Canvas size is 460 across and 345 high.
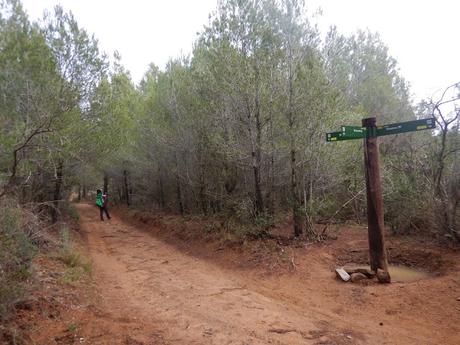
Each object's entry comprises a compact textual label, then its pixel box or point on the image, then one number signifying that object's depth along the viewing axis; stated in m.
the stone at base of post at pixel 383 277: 6.32
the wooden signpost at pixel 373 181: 6.51
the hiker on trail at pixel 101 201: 18.32
